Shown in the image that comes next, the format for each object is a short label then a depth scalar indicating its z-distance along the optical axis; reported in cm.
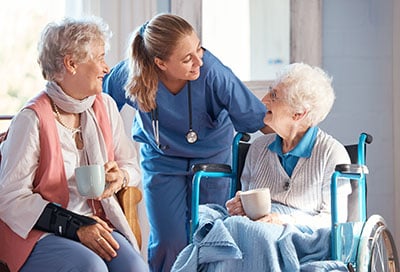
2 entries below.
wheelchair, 319
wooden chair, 353
